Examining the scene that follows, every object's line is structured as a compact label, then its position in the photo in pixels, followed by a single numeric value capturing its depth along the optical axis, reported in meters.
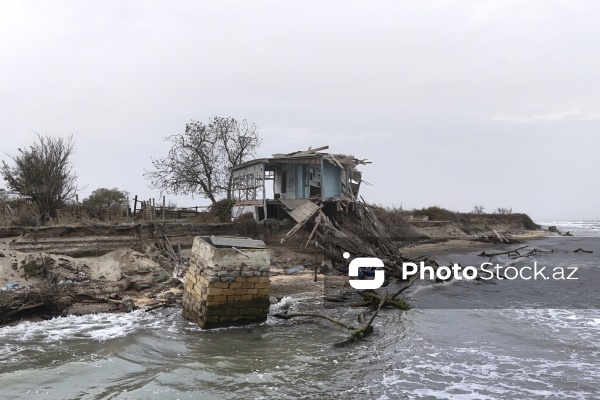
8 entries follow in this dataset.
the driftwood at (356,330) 8.65
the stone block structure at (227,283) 9.05
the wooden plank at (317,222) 19.25
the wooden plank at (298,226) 19.78
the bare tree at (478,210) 56.36
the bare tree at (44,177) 21.28
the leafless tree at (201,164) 32.41
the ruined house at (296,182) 23.89
